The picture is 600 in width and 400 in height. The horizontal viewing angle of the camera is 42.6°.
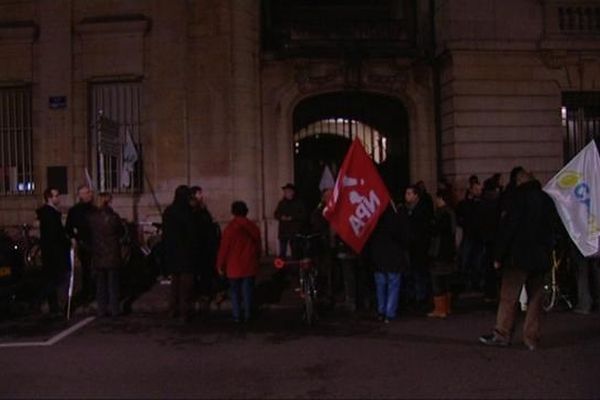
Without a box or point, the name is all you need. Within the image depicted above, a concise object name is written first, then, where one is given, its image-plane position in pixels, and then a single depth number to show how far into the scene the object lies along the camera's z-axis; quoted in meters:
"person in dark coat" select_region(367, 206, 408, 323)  9.91
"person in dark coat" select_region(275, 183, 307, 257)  12.97
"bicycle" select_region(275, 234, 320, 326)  9.88
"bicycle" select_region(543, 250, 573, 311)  10.45
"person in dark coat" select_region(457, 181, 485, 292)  11.74
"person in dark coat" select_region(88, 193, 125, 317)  10.67
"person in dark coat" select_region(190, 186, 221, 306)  11.32
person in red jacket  10.12
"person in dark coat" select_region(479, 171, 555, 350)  7.98
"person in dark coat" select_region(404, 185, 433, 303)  10.59
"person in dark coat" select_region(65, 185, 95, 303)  10.99
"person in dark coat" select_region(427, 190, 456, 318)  10.18
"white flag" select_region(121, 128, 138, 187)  14.94
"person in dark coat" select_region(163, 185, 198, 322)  10.23
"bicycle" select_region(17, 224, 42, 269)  14.45
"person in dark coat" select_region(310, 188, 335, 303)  11.22
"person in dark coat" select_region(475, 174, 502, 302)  11.27
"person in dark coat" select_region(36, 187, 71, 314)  11.07
